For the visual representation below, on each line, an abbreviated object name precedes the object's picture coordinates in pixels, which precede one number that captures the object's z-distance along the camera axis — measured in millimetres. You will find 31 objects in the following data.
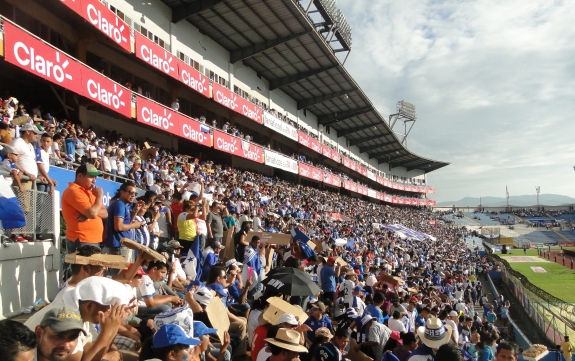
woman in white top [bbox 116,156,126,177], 11694
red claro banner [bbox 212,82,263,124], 23625
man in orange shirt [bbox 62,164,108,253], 4992
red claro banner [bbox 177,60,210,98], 20267
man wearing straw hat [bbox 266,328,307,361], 3465
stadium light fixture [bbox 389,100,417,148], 78000
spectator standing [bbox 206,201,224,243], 9348
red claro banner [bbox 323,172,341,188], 39906
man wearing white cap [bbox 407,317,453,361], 4668
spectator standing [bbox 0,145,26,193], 5738
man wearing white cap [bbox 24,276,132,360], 2803
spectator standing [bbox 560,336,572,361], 12469
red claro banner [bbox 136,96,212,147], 17266
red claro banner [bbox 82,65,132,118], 13883
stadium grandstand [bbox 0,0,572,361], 4176
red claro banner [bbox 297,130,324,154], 35241
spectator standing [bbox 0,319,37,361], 2049
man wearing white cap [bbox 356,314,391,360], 6018
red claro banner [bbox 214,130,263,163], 22958
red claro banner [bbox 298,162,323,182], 34344
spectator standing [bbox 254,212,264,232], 12895
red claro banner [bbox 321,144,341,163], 40781
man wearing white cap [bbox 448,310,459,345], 7821
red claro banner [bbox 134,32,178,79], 17297
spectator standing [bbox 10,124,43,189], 5848
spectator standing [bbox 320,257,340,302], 9227
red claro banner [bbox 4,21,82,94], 10820
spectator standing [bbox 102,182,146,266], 5523
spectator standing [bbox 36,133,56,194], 6465
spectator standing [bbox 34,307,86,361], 2443
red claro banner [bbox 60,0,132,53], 13914
